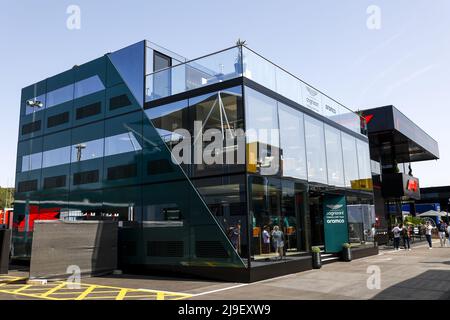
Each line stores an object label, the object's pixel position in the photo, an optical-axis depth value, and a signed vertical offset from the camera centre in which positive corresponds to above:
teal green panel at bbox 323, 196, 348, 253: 19.92 +0.06
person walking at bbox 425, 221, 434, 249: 26.21 -0.74
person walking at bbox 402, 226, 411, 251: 25.98 -1.03
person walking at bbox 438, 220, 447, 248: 28.09 -0.88
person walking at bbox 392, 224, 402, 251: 25.91 -0.95
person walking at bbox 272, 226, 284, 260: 14.92 -0.63
